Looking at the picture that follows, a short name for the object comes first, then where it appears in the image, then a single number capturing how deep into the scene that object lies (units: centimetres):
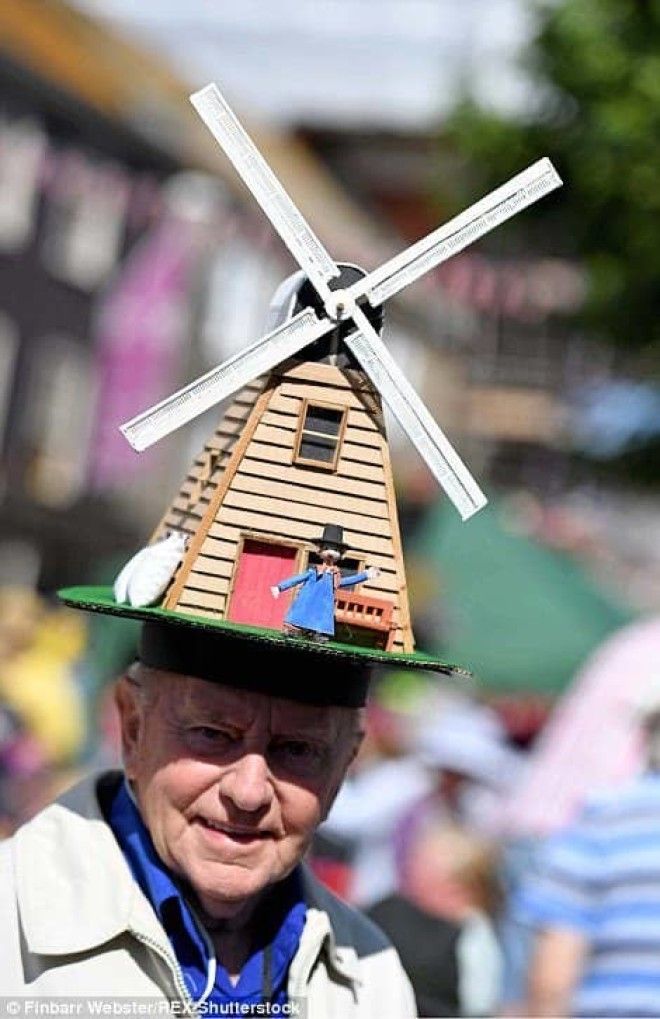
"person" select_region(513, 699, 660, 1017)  811
